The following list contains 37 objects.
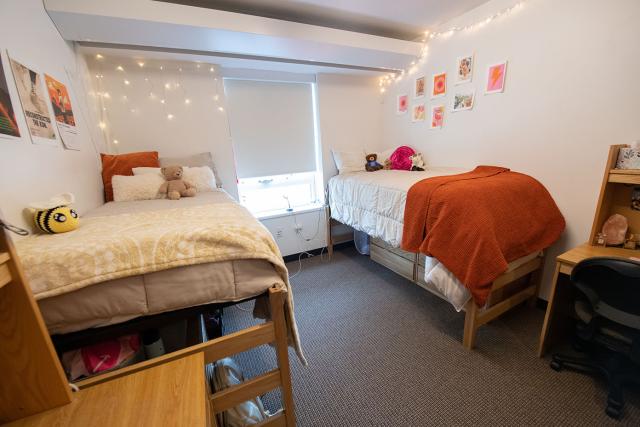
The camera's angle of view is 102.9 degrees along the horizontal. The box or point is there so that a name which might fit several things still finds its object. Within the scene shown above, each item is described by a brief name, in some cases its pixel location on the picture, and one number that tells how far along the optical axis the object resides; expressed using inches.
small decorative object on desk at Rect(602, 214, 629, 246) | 58.2
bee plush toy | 39.3
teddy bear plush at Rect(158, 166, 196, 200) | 74.8
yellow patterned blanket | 29.0
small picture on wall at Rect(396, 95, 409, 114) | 116.5
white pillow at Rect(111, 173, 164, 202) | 74.7
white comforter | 60.4
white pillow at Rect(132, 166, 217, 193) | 81.3
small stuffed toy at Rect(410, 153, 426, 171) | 106.5
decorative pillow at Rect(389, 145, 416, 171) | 110.7
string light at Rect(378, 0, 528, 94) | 77.4
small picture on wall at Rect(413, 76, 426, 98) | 107.0
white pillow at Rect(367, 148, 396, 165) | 121.4
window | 107.8
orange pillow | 78.2
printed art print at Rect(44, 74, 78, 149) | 59.1
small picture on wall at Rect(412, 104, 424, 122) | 109.7
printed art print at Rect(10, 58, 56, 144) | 48.0
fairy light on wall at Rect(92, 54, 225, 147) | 85.1
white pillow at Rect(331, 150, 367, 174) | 120.3
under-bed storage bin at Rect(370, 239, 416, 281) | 88.0
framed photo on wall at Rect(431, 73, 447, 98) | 98.3
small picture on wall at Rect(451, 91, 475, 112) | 90.1
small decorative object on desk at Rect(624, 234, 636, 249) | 57.4
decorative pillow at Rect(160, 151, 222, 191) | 90.4
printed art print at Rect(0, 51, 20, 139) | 41.6
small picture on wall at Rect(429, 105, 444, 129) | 101.3
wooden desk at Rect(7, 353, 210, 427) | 26.1
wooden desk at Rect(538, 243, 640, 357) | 54.2
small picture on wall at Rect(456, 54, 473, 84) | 88.6
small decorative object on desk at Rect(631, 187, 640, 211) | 58.2
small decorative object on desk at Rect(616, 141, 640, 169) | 53.2
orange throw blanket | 55.2
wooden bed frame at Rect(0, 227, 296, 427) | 24.1
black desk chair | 42.7
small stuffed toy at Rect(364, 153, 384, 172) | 117.4
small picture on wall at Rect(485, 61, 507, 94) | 79.9
